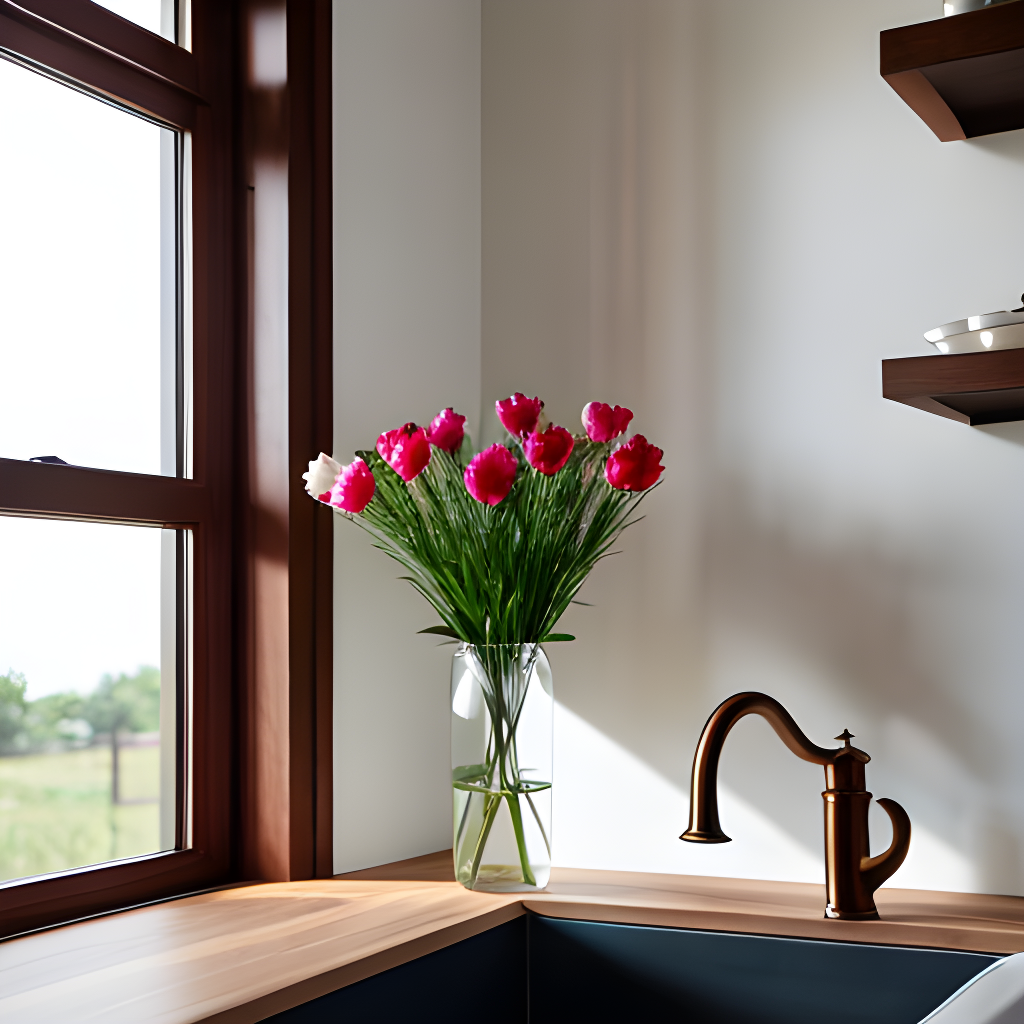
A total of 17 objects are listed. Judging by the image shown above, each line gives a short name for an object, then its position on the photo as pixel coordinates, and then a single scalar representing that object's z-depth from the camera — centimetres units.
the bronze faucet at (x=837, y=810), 118
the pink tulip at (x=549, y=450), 117
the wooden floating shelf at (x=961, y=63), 110
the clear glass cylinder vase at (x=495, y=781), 127
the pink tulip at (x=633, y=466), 120
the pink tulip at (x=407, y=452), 118
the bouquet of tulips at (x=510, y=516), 123
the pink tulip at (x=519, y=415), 122
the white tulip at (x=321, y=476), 119
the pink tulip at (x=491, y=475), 116
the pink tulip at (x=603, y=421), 124
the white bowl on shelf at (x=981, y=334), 113
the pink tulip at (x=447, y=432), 124
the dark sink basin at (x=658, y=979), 111
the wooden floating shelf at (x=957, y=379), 109
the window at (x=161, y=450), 114
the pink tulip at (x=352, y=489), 118
